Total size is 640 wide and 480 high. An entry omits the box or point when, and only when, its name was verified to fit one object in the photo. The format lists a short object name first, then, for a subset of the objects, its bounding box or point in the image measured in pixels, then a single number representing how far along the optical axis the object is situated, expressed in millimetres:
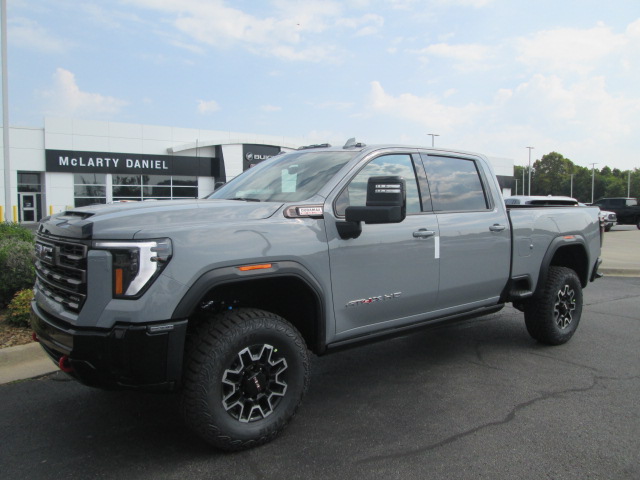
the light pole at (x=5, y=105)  13812
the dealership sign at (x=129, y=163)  33000
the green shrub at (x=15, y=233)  7141
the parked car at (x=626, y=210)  28719
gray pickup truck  2750
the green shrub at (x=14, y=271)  5785
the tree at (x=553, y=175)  112588
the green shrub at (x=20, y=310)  5246
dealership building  32531
